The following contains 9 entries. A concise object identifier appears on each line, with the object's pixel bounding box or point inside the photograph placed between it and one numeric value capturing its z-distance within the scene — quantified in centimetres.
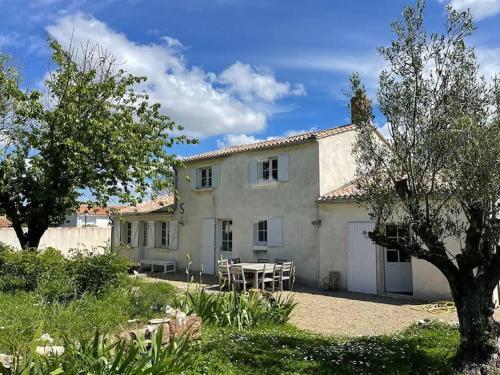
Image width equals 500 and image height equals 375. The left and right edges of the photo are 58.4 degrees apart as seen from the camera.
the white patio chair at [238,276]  1408
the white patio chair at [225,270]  1431
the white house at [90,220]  5125
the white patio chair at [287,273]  1460
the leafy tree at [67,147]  1284
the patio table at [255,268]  1397
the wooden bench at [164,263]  2009
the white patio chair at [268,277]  1403
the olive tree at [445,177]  533
